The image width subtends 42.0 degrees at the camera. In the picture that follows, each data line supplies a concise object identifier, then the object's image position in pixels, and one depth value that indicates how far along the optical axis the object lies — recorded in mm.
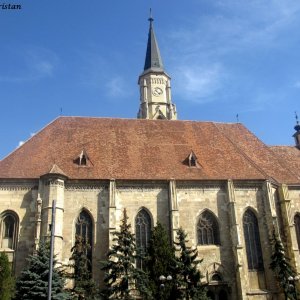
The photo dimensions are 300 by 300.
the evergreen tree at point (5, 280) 18062
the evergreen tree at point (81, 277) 18859
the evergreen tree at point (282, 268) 21062
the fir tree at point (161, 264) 19922
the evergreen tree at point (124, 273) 18891
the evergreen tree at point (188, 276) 19859
